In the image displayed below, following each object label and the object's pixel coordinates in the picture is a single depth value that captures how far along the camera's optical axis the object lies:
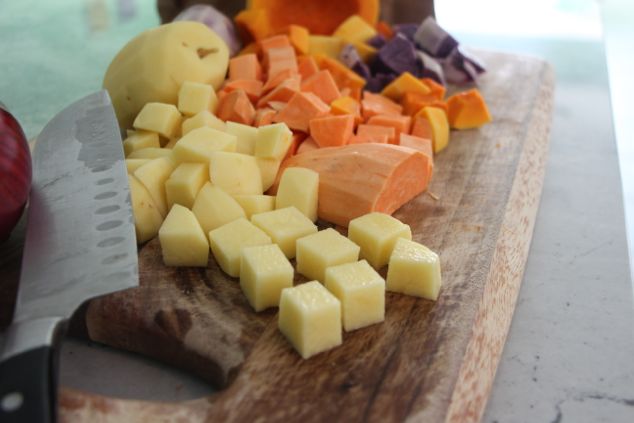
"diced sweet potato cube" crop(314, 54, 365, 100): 0.56
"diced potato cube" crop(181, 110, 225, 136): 0.48
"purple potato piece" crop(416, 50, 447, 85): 0.59
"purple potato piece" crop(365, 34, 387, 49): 0.62
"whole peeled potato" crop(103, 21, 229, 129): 0.52
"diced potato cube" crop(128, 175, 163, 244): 0.44
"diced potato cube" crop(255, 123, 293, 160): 0.46
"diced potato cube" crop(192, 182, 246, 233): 0.43
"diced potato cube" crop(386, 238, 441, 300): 0.40
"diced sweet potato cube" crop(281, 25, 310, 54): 0.59
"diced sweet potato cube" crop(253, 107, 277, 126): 0.50
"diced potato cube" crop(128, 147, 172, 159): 0.47
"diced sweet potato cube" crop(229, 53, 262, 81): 0.55
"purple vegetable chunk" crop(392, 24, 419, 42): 0.63
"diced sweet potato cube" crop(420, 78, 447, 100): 0.56
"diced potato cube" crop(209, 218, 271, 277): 0.41
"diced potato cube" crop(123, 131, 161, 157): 0.49
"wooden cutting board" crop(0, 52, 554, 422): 0.35
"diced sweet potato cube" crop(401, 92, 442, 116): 0.54
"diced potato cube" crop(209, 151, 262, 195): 0.44
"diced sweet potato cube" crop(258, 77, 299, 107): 0.51
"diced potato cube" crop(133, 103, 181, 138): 0.49
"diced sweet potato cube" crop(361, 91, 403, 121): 0.53
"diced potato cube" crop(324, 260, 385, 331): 0.38
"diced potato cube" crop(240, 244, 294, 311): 0.39
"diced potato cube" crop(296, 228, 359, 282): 0.40
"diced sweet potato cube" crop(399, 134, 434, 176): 0.50
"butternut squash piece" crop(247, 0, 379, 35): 0.64
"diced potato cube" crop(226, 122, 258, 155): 0.48
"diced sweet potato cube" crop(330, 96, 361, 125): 0.51
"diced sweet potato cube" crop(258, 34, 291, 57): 0.58
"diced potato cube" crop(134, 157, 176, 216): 0.44
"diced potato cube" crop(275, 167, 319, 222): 0.44
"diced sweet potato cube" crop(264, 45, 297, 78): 0.55
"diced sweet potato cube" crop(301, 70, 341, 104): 0.53
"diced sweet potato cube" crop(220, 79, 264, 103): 0.53
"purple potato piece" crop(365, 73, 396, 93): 0.59
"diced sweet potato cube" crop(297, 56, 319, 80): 0.56
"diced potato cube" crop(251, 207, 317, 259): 0.42
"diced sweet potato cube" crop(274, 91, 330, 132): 0.49
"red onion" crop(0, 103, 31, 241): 0.40
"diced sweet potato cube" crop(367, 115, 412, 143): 0.51
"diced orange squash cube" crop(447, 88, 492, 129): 0.54
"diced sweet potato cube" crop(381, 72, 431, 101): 0.56
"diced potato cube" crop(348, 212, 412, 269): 0.42
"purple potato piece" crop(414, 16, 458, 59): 0.61
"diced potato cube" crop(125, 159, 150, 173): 0.45
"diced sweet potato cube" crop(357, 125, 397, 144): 0.50
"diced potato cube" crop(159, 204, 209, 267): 0.41
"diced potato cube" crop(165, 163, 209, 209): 0.44
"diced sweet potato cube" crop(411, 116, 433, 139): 0.52
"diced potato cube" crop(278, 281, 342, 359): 0.37
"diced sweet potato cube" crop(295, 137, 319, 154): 0.49
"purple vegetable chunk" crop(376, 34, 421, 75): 0.60
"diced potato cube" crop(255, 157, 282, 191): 0.47
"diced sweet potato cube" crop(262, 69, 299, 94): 0.54
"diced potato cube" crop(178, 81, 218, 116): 0.50
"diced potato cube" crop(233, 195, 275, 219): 0.44
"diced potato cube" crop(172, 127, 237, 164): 0.45
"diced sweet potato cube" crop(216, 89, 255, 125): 0.51
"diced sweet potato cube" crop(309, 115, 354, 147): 0.49
